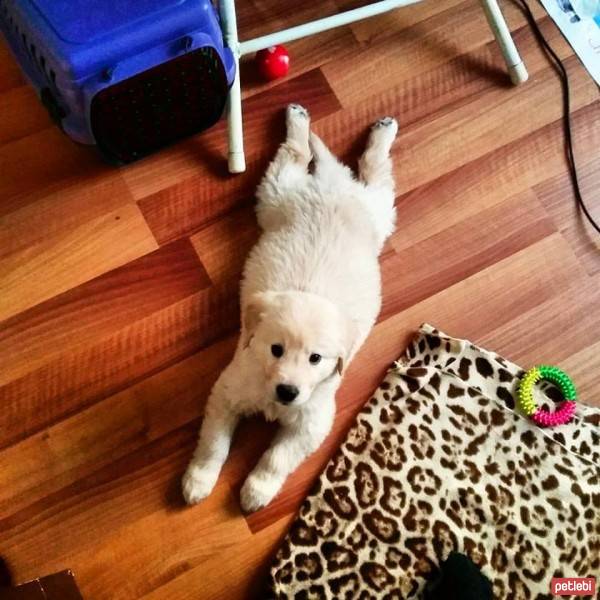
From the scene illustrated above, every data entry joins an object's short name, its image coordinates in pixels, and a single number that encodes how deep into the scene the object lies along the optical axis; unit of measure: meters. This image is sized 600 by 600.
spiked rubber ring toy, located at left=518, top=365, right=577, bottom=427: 1.55
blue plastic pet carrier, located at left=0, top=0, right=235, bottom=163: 1.26
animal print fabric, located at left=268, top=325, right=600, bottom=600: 1.42
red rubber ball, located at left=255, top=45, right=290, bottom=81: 1.69
